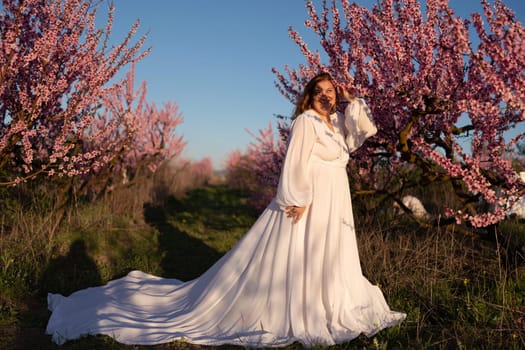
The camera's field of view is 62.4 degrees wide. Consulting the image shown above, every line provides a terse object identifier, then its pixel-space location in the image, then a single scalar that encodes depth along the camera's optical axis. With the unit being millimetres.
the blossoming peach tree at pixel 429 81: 3152
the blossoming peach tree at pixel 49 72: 5512
